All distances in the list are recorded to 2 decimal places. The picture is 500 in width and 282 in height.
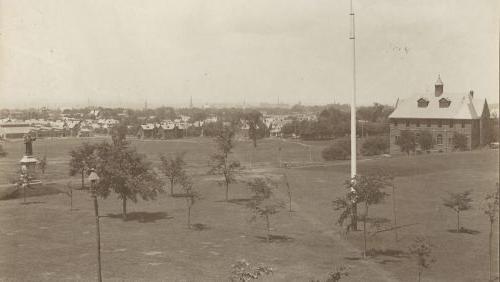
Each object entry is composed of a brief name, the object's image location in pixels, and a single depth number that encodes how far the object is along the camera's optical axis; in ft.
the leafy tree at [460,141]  259.39
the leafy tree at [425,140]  260.83
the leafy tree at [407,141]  258.98
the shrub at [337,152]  254.27
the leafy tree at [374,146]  271.08
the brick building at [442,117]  265.95
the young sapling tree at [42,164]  192.95
